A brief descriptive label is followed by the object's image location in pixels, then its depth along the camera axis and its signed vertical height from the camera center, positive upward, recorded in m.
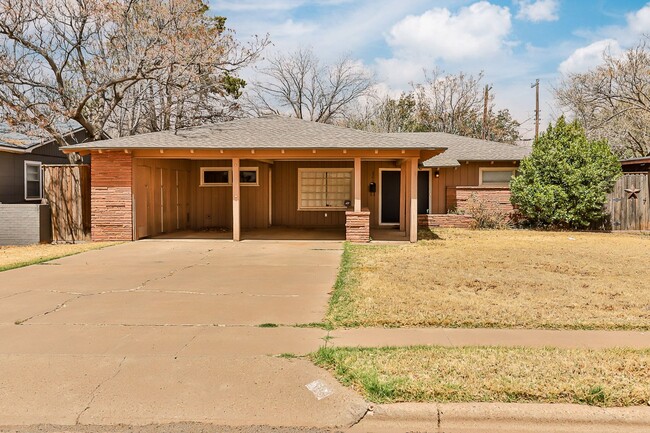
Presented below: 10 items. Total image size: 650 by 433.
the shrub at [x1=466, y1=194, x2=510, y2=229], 17.19 -0.43
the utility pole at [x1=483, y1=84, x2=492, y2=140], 33.47 +6.76
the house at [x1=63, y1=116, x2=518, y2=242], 12.85 +0.78
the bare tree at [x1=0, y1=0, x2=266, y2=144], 15.60 +5.19
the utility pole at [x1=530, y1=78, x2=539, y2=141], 28.38 +5.92
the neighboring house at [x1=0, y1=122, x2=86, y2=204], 17.38 +1.63
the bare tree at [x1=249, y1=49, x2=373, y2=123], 32.50 +7.74
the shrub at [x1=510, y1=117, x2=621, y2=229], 15.82 +0.81
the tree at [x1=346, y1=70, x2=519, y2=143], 36.72 +7.18
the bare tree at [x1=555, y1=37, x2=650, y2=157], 25.23 +5.98
